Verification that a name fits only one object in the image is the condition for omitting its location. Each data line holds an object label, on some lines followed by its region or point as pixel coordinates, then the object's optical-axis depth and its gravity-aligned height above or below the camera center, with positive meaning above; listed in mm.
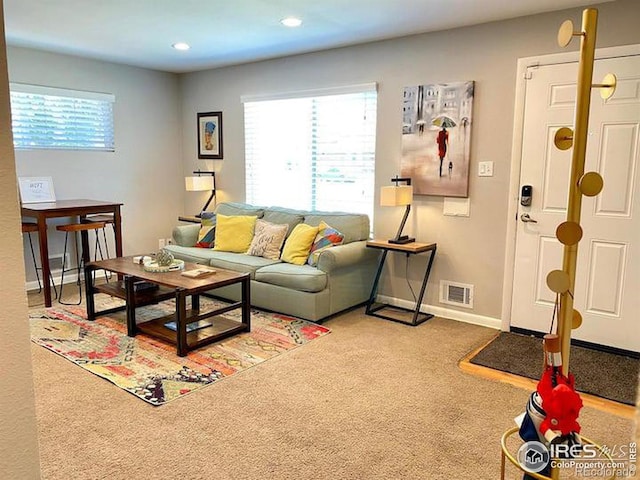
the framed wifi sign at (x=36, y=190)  4719 -212
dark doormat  2846 -1251
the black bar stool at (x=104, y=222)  4961 -569
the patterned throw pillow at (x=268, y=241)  4508 -659
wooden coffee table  3266 -975
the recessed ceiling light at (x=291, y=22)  3670 +1148
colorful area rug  2889 -1246
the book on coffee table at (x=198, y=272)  3557 -766
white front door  3234 -244
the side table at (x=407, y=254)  3957 -843
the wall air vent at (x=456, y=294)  4059 -1028
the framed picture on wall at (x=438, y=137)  3908 +296
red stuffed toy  1269 -627
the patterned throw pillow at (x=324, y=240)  4223 -604
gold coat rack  1385 -40
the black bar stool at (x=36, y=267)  4875 -1008
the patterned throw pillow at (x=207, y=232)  4988 -650
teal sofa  3920 -857
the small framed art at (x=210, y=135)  5762 +420
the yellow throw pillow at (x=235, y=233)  4758 -628
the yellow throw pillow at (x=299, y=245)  4289 -666
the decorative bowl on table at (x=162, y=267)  3643 -739
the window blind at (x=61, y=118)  4754 +521
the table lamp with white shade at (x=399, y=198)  3931 -213
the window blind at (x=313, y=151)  4590 +209
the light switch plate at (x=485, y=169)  3826 +30
